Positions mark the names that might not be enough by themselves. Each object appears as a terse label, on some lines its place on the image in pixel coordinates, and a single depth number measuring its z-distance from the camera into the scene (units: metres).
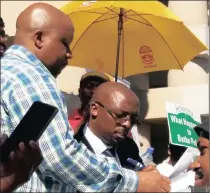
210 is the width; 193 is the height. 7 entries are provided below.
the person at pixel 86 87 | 3.81
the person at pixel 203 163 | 2.79
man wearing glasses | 2.43
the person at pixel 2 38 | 2.98
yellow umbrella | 4.52
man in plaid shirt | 1.79
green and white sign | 3.89
